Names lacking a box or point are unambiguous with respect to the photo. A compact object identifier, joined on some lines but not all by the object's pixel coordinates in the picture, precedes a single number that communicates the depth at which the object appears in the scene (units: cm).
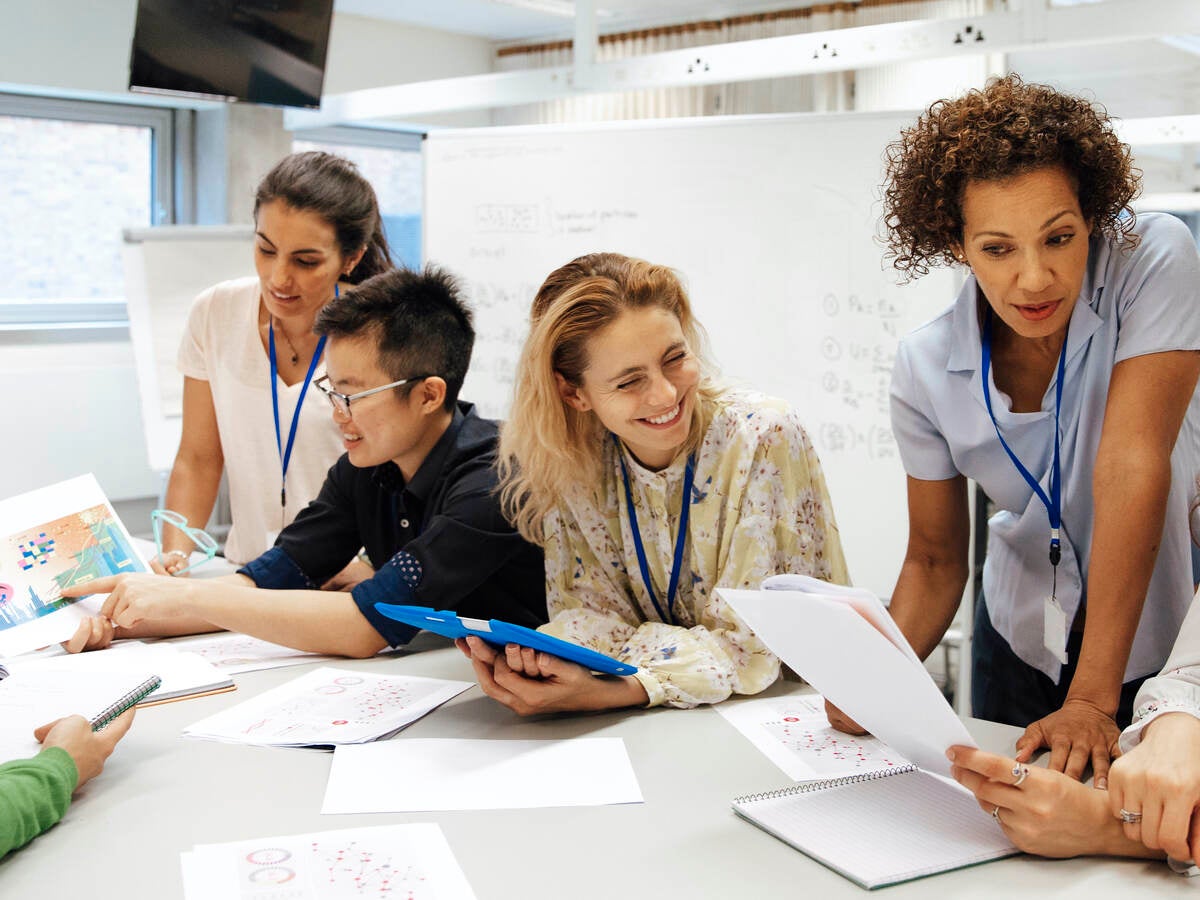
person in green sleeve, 110
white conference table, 104
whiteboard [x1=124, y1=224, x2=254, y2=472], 389
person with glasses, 171
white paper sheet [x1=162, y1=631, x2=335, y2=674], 172
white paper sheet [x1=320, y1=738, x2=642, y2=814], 122
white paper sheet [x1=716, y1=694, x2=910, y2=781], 131
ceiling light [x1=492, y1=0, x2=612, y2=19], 461
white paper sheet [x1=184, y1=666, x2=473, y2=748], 141
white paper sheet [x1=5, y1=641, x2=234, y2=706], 156
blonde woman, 159
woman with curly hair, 133
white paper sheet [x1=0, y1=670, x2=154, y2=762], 129
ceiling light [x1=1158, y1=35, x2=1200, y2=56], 443
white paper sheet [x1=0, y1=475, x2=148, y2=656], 176
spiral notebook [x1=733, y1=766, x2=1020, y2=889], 106
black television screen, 320
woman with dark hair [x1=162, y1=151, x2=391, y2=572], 220
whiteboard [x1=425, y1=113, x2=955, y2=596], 298
